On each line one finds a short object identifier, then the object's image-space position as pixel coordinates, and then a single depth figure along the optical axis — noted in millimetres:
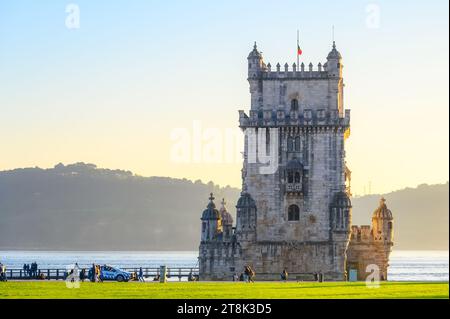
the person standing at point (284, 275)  96875
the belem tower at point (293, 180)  105625
